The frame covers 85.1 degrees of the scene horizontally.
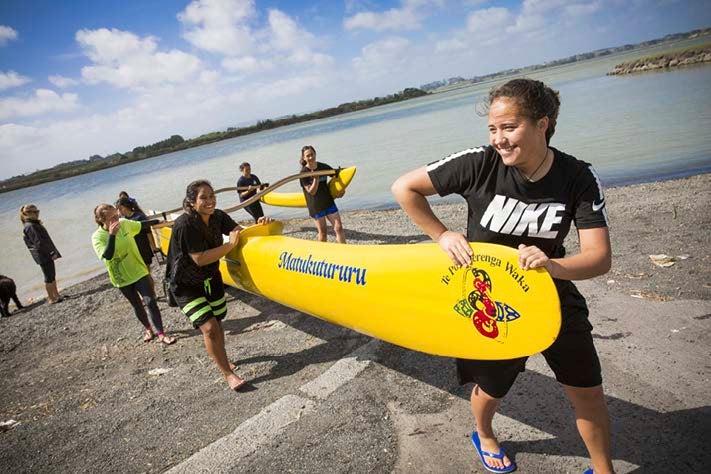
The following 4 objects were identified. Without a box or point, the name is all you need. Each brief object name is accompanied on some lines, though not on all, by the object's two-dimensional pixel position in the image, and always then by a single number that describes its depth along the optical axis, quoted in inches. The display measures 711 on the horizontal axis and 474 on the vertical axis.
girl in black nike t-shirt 61.1
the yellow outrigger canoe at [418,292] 71.0
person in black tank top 250.1
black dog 275.3
